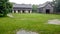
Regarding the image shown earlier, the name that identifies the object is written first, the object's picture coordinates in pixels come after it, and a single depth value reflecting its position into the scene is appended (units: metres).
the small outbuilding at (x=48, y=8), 22.93
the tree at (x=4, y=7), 10.59
